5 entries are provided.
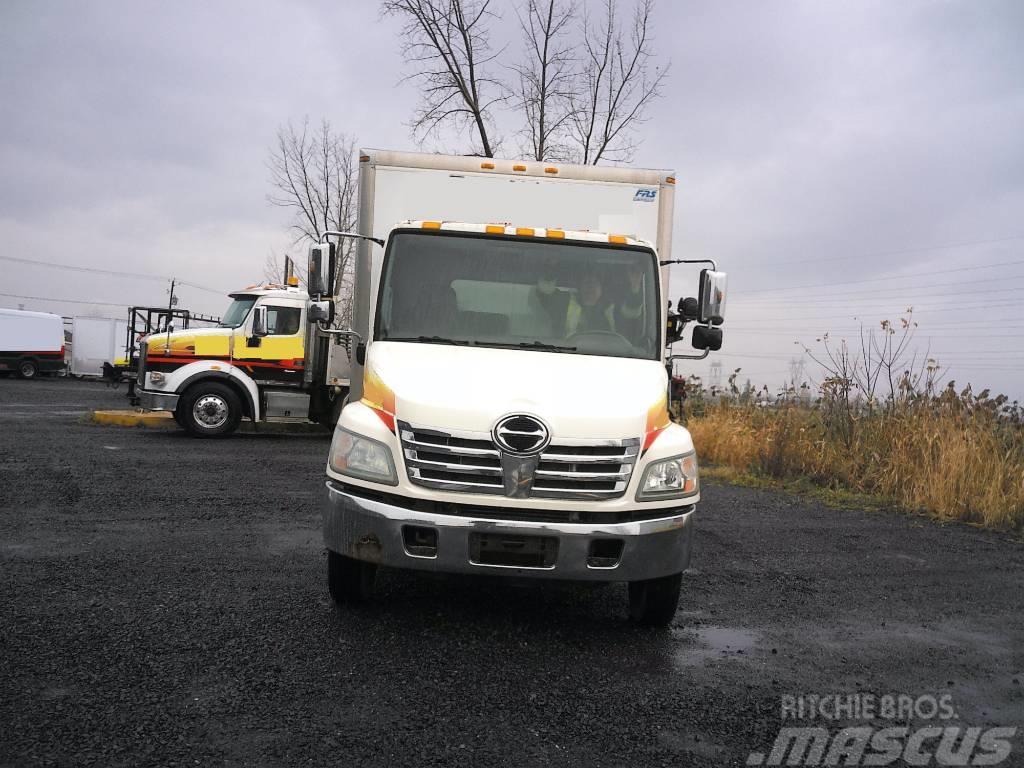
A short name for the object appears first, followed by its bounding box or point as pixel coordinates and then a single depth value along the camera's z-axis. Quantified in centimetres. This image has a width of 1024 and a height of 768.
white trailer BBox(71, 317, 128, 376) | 4050
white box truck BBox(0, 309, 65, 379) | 3691
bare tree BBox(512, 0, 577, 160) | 2103
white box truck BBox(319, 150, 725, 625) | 441
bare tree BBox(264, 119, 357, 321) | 2825
